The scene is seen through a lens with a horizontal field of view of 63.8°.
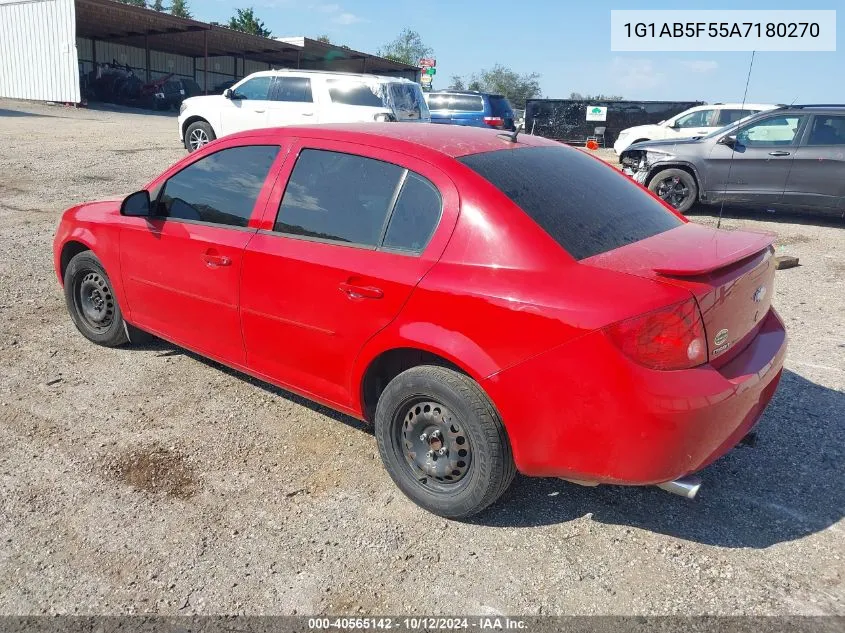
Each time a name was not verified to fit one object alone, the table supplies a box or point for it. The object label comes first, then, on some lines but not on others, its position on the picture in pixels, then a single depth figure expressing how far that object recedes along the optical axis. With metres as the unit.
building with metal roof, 27.61
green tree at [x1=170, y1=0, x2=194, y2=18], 81.19
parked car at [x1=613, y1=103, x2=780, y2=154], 16.41
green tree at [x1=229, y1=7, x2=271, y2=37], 64.81
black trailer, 21.70
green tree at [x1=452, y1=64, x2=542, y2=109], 92.56
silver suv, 9.56
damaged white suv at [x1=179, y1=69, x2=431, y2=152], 12.91
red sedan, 2.52
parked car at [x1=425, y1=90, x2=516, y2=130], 18.02
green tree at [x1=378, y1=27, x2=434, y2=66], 88.38
